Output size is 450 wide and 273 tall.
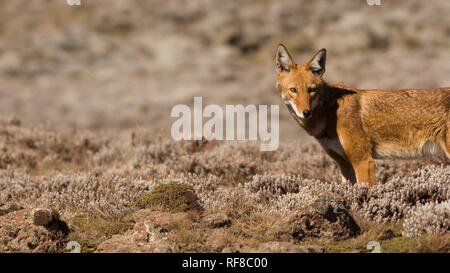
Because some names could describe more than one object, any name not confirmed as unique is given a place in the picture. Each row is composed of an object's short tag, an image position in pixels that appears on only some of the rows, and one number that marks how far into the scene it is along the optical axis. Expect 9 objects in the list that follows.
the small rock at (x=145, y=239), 9.36
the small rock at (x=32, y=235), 10.17
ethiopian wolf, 12.31
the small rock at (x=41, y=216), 10.32
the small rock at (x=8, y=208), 11.62
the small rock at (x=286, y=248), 8.95
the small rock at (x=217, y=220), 10.59
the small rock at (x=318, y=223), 9.75
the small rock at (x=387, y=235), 10.02
